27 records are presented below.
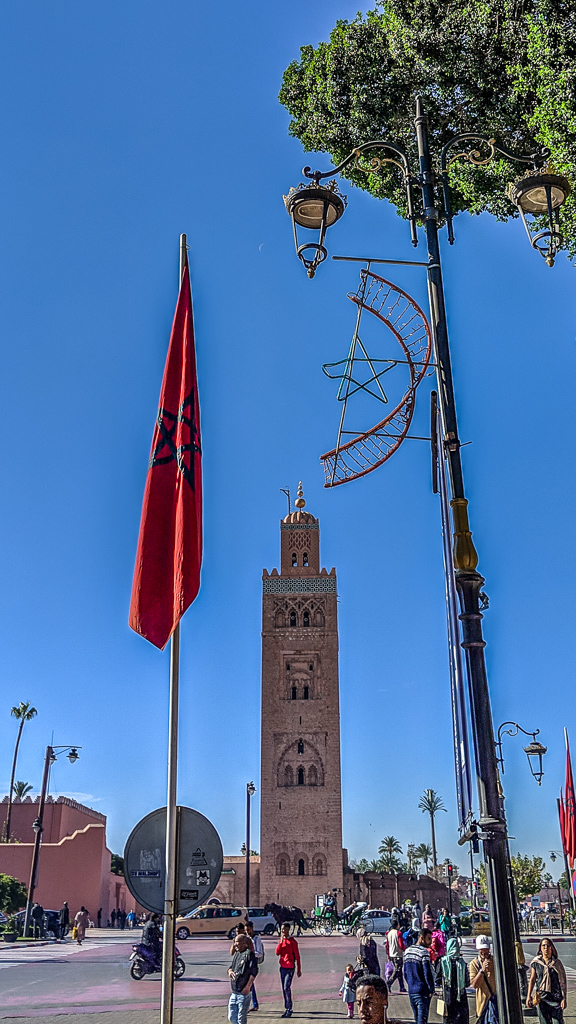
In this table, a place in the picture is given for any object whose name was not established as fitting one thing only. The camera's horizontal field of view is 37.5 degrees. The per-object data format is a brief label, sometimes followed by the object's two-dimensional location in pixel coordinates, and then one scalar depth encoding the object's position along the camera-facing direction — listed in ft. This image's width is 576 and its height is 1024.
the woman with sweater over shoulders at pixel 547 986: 28.63
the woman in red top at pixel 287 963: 41.06
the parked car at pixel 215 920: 117.60
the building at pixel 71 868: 146.41
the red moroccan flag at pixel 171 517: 21.95
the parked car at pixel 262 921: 111.86
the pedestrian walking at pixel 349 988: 38.96
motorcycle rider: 57.62
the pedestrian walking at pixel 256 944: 39.53
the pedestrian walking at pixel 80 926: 100.99
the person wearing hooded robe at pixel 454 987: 31.30
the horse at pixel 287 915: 133.18
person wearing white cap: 28.12
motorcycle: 57.21
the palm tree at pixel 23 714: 219.41
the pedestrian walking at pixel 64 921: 108.17
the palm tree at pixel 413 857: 339.30
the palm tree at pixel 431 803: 275.18
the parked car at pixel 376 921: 113.09
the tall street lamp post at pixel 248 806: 164.55
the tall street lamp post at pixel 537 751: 55.74
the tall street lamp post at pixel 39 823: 97.55
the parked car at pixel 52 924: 108.29
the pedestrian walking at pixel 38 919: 107.55
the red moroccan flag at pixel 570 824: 65.87
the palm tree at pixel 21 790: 239.19
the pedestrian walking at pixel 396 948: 49.32
